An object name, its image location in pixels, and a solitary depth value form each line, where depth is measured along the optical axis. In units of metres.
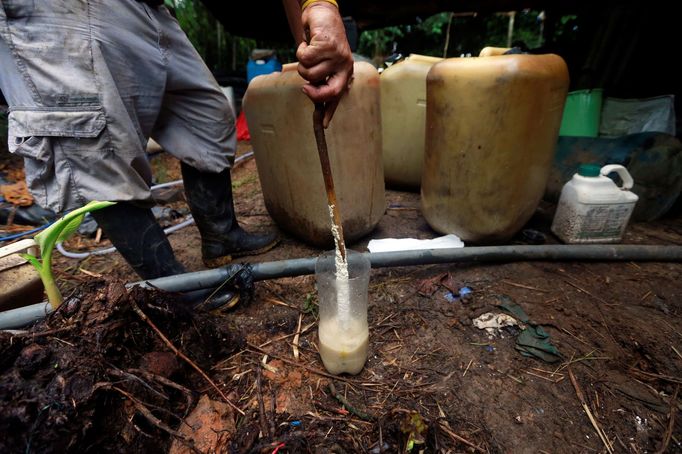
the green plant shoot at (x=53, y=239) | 0.99
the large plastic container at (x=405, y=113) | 2.46
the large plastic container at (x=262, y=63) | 5.39
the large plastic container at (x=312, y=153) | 1.68
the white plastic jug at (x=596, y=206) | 1.90
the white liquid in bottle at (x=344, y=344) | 1.12
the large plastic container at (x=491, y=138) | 1.61
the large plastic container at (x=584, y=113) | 2.95
